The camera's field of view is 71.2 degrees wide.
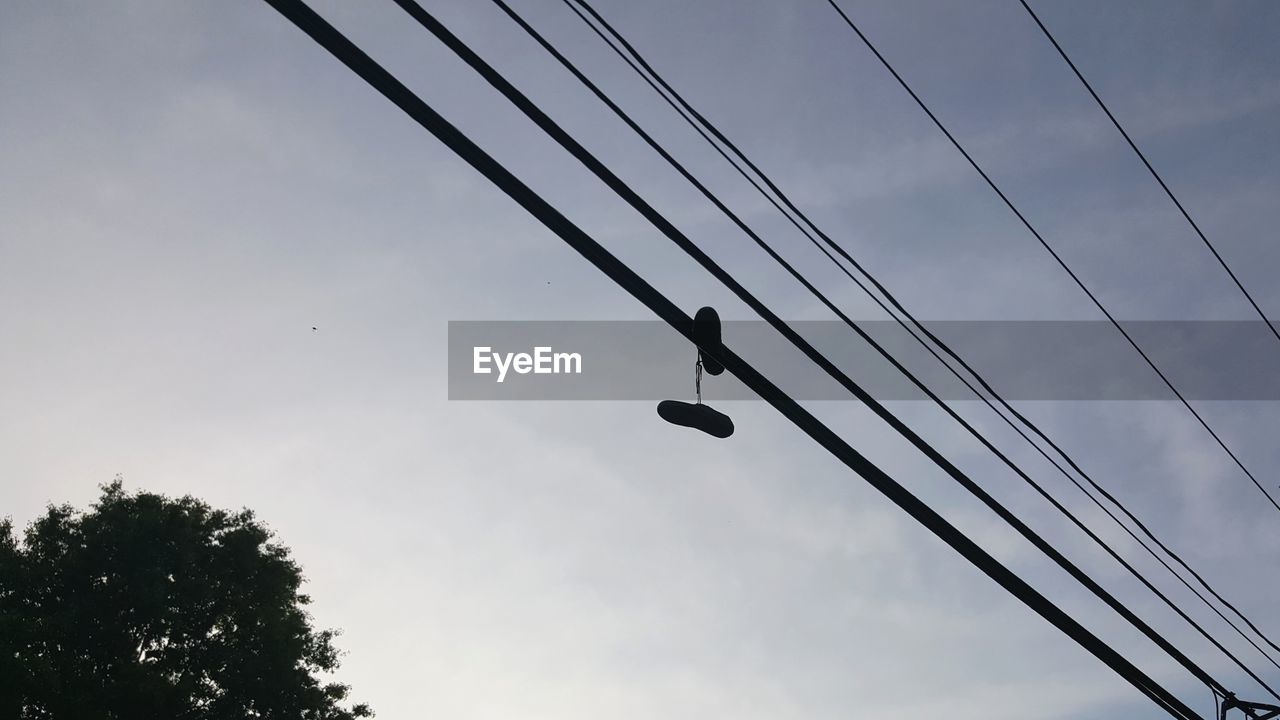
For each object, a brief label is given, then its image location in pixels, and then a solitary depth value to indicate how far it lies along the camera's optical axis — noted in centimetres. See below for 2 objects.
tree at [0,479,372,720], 1834
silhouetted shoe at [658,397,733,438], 604
